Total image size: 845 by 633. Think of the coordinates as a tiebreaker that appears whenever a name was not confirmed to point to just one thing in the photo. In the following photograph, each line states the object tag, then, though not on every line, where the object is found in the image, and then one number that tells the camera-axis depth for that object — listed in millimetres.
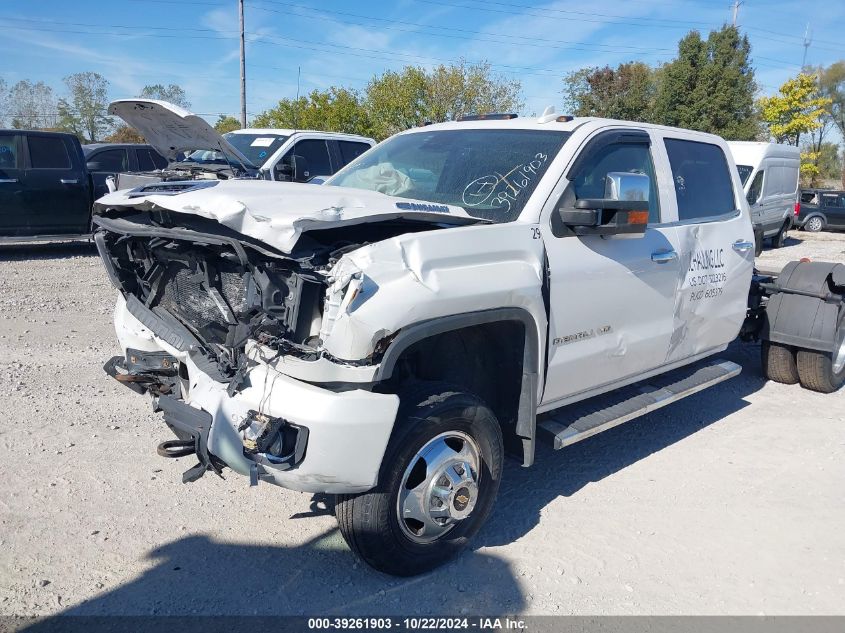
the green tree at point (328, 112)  25578
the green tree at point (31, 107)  49250
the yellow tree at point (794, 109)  32625
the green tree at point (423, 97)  27172
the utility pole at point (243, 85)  28058
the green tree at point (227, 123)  39606
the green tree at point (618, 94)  36062
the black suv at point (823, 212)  23469
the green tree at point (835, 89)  54062
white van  15695
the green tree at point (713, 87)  33562
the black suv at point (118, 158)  12562
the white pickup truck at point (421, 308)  2859
